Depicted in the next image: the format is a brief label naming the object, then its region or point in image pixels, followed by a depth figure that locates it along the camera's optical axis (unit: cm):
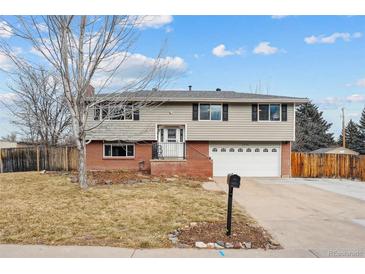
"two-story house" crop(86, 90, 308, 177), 2008
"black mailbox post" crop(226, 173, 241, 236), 623
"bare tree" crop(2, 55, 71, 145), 2488
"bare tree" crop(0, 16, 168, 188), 1102
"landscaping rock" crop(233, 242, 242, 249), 567
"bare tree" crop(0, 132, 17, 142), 4150
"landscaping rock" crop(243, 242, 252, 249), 569
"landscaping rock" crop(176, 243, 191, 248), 566
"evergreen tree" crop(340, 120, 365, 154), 5272
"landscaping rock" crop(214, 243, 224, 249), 566
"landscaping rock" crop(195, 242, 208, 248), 564
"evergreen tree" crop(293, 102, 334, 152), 4788
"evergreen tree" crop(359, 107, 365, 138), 5422
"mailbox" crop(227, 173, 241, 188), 622
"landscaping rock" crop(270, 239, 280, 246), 593
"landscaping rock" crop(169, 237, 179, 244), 592
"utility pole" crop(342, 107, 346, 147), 4726
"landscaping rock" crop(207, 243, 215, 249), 564
